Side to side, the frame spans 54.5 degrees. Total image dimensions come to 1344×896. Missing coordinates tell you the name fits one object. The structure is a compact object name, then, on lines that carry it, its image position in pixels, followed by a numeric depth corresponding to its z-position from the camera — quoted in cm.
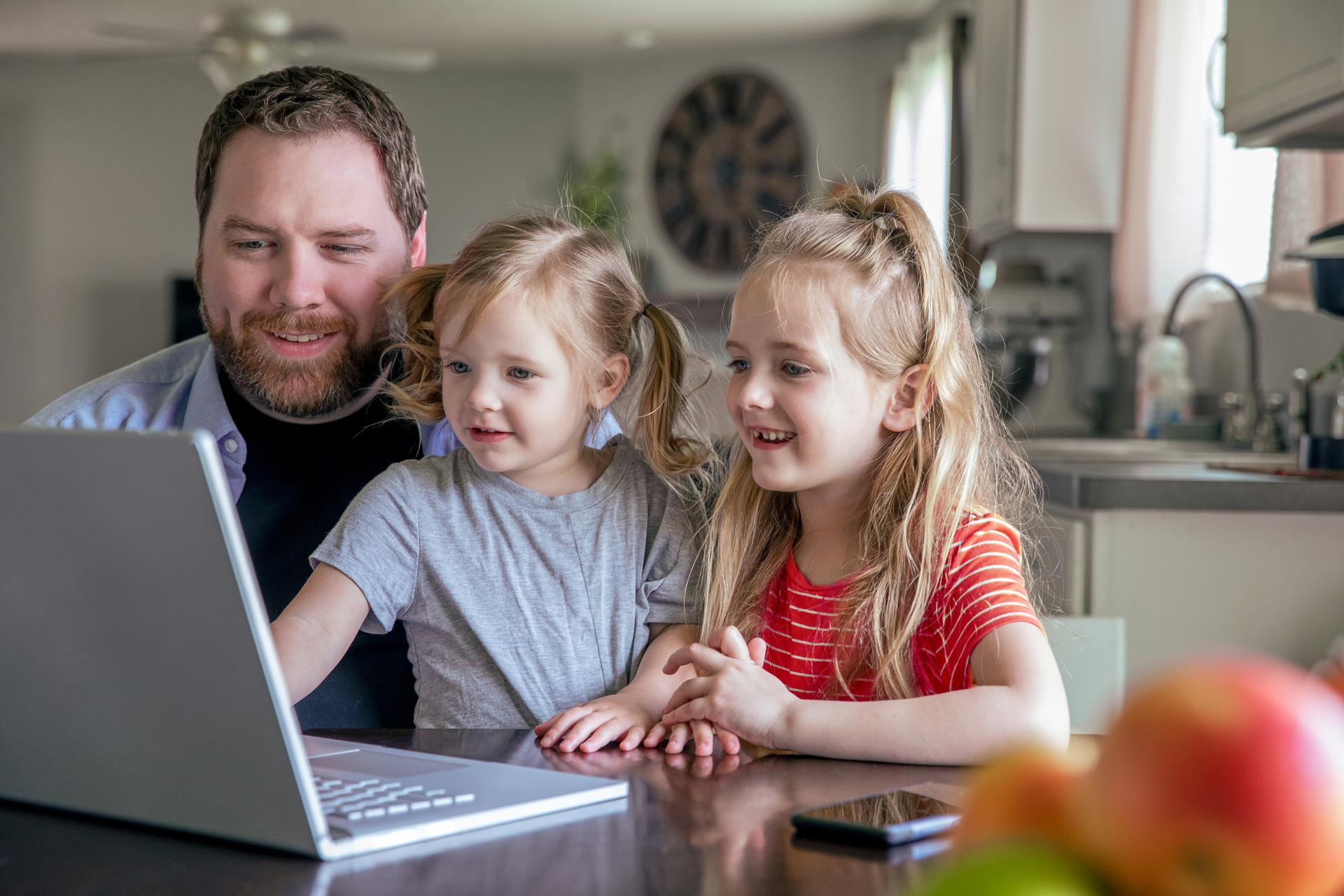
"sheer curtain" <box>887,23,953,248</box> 541
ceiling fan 470
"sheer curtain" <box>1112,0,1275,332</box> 362
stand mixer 403
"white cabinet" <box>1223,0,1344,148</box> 205
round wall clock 683
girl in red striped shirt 113
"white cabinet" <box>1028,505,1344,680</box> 202
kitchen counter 198
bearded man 148
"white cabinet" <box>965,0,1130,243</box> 364
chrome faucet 276
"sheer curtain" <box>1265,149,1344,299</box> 273
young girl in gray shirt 123
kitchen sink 263
